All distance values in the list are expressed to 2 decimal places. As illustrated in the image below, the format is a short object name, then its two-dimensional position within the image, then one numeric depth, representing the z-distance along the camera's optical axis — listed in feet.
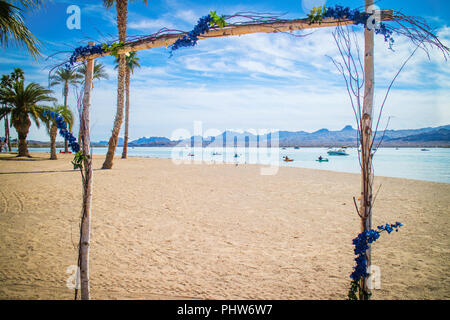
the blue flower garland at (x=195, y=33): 9.75
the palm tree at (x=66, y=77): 88.00
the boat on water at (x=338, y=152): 234.99
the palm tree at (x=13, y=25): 22.16
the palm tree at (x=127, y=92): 86.16
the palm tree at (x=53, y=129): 71.93
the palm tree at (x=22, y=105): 70.64
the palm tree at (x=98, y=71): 96.02
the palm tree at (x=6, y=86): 71.16
